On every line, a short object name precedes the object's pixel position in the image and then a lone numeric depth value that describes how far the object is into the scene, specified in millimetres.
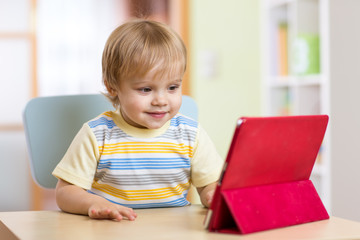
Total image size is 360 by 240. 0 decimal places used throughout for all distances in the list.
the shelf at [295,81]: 2671
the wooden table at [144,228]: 899
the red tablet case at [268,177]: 897
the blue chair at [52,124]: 1343
